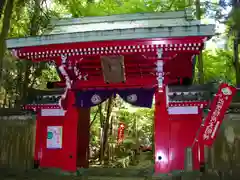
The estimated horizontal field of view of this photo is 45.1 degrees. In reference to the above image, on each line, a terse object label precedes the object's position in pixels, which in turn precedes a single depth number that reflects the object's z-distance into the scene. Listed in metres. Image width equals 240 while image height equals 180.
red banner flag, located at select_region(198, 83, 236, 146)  7.58
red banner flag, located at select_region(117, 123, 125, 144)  20.46
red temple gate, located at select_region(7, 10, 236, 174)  8.14
